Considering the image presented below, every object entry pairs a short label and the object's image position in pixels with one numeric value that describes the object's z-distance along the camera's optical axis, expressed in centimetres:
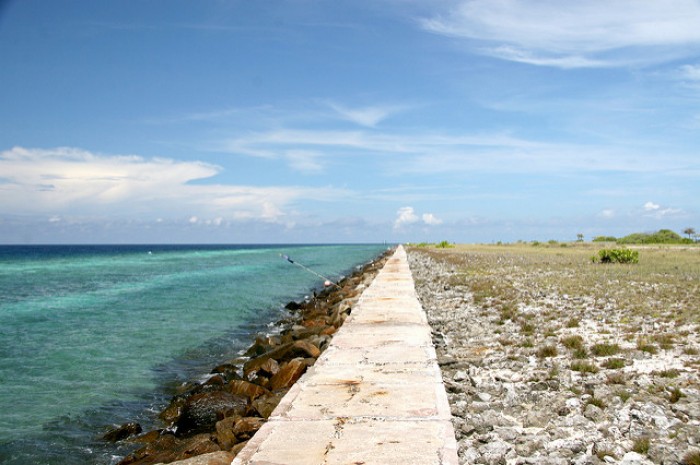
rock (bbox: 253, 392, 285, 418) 651
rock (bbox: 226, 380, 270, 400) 818
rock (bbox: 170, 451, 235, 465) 481
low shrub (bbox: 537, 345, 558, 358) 805
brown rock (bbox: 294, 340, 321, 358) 954
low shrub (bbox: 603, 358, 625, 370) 723
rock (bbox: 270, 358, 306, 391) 824
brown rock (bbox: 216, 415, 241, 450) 568
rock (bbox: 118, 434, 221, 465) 569
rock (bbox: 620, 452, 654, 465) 441
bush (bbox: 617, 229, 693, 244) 6888
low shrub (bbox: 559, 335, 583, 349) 842
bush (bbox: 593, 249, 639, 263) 2894
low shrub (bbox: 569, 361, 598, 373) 707
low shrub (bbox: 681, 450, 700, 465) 426
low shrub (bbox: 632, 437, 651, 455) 463
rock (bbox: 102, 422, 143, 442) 765
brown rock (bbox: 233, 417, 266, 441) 578
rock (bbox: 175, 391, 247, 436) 753
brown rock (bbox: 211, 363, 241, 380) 1086
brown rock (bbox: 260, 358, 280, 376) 924
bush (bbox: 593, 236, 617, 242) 7799
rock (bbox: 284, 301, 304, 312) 2167
